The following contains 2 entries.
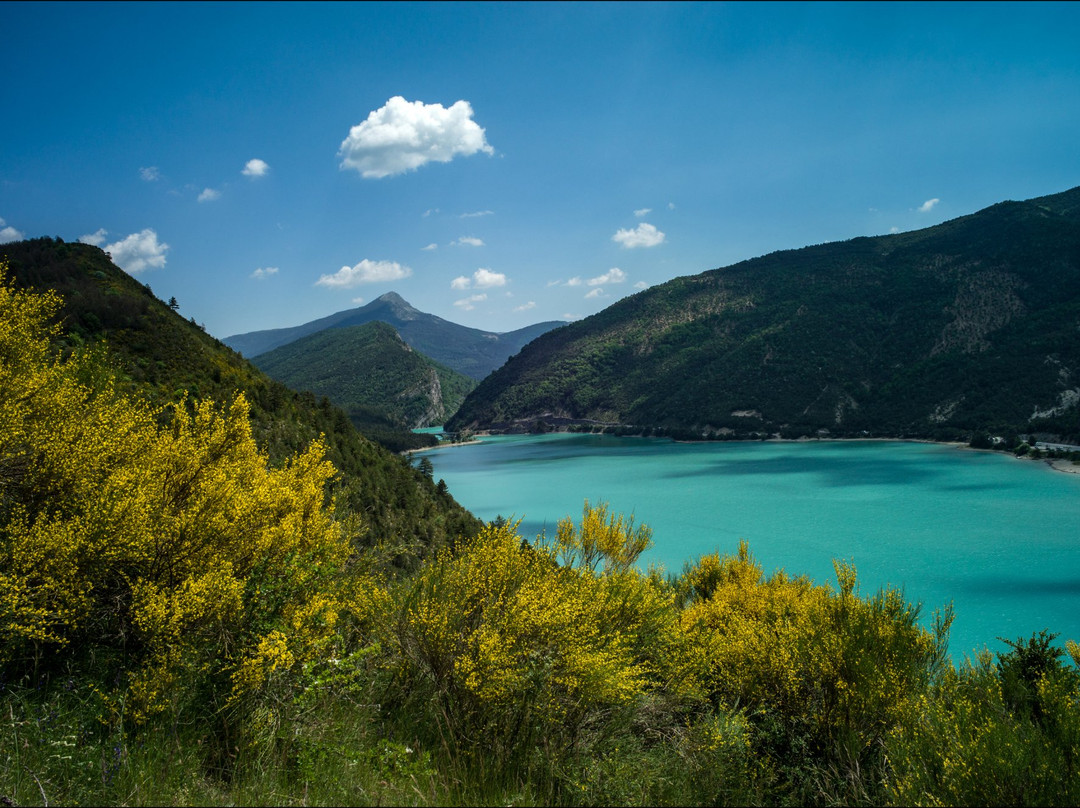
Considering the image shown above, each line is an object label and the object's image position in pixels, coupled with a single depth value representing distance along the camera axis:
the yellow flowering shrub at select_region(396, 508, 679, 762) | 5.11
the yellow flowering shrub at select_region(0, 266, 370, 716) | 4.21
